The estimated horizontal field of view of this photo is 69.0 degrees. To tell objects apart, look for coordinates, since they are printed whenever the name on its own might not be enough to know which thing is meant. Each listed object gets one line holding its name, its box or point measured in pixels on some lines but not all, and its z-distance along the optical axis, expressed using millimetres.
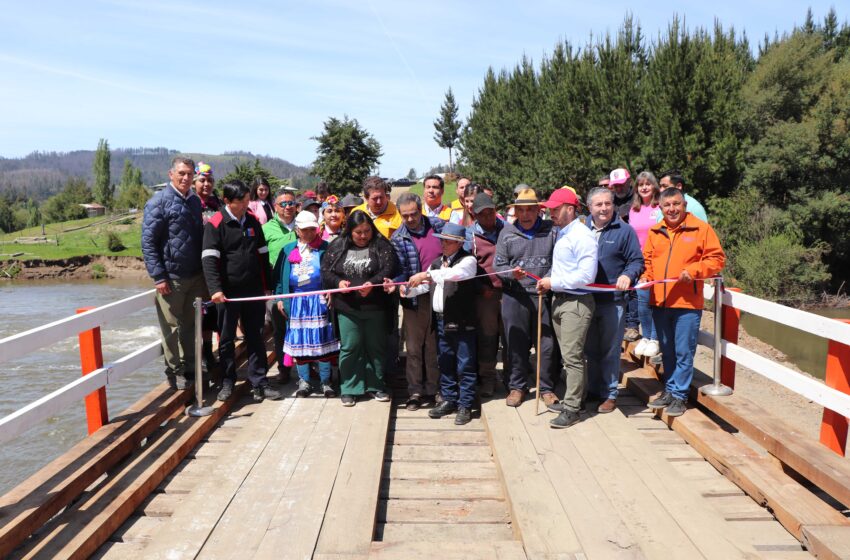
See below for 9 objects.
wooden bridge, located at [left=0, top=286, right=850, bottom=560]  3182
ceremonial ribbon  4797
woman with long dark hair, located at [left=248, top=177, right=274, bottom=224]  7148
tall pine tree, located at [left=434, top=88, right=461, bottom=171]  72562
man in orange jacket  4762
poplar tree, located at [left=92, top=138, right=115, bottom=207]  111750
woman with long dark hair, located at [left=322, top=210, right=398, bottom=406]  5238
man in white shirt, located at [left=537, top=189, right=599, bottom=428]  4605
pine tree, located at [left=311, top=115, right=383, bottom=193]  53531
